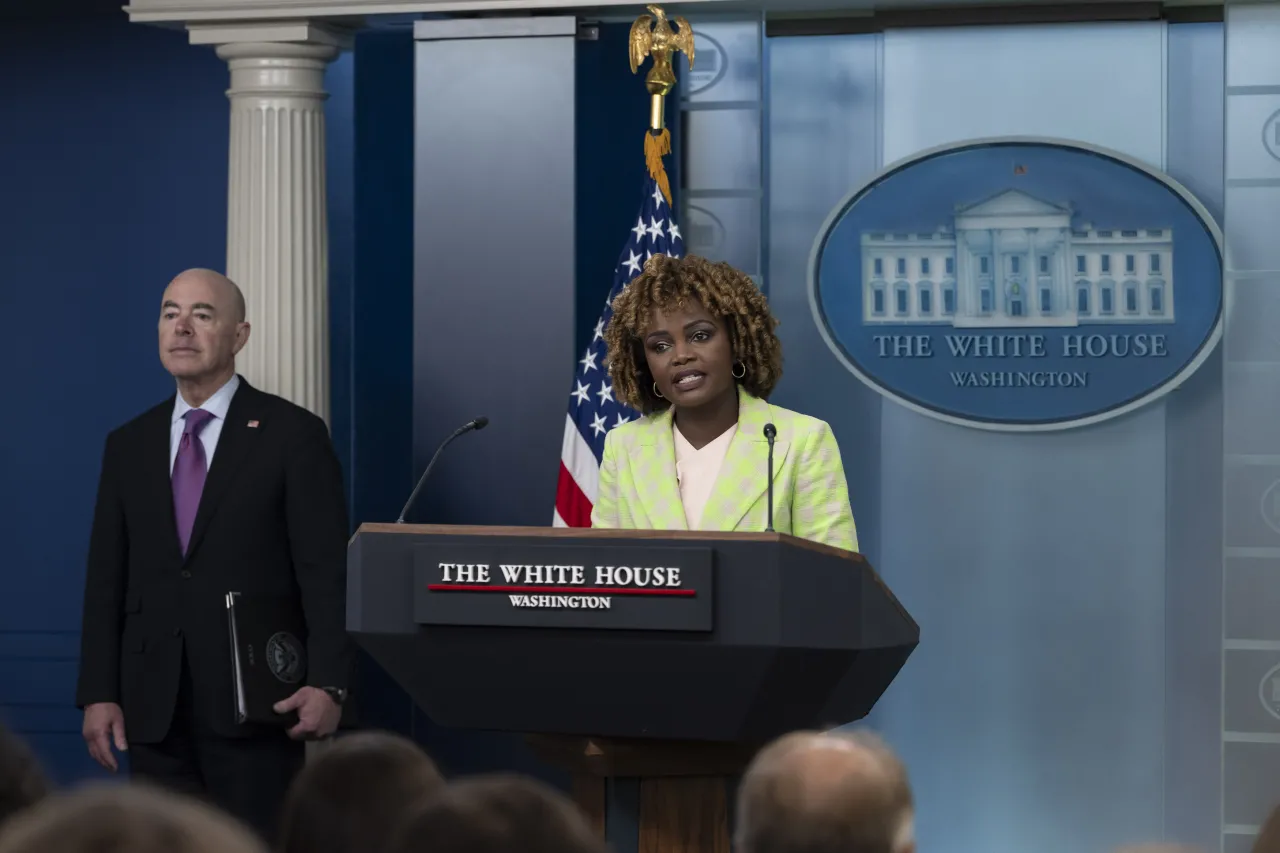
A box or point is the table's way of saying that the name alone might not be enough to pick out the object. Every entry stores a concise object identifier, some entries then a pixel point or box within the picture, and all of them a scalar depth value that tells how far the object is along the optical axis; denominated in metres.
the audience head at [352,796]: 3.50
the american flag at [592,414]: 9.00
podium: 5.14
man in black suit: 7.79
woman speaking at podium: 6.38
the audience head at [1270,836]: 3.13
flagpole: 8.91
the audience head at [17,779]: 2.97
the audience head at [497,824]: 2.57
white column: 9.72
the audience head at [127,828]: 2.07
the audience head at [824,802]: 3.16
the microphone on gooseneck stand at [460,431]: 5.67
